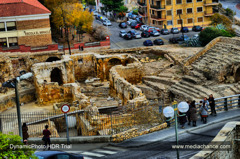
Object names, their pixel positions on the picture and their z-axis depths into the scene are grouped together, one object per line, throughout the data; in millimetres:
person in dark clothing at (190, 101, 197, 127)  31875
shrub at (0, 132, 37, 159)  21250
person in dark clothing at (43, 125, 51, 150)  30484
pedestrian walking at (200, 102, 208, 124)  32469
